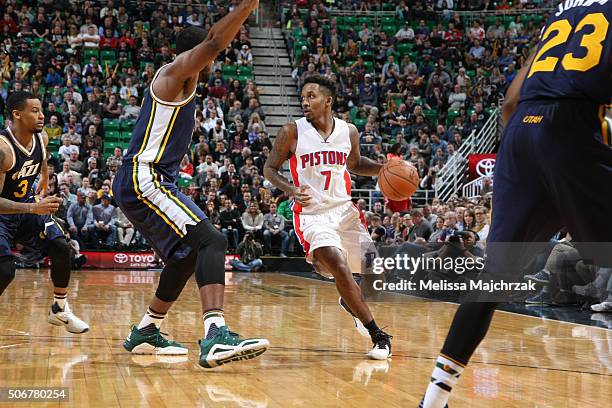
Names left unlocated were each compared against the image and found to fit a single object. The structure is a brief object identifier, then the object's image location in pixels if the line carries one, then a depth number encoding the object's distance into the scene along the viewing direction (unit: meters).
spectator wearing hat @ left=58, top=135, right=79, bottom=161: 16.73
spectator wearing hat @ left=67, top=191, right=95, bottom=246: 15.47
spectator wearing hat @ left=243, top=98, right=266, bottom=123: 18.95
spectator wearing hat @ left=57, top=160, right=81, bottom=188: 15.79
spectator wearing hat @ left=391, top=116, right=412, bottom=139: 19.48
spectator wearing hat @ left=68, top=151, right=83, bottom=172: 16.61
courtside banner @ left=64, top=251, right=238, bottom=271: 15.66
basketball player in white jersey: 5.77
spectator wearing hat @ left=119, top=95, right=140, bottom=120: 18.30
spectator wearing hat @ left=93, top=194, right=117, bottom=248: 15.61
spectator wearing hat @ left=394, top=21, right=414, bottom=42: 22.95
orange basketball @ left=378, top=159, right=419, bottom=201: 5.96
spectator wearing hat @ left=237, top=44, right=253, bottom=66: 21.28
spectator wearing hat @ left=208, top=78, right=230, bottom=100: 19.61
